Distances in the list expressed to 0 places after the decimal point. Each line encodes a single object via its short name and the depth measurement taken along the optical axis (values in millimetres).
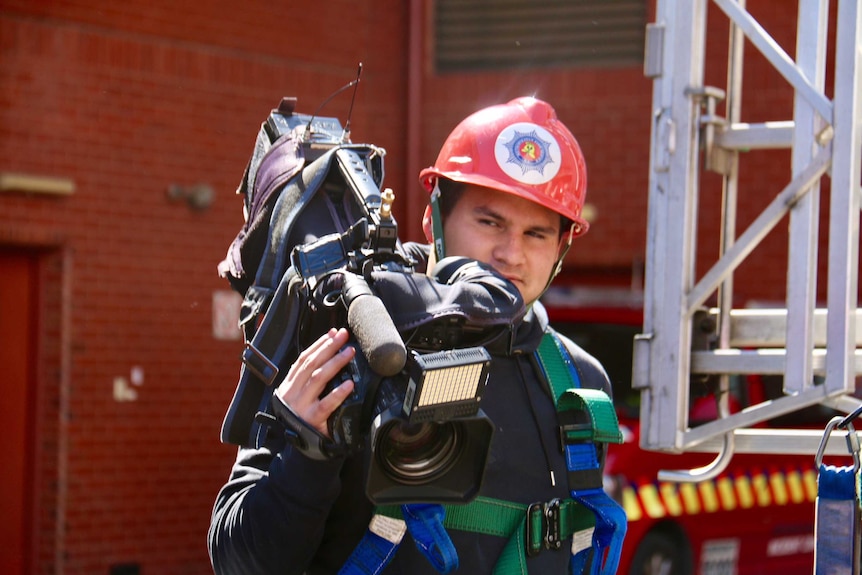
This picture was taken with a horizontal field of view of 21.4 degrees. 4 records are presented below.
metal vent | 15398
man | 3638
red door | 13154
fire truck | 7215
